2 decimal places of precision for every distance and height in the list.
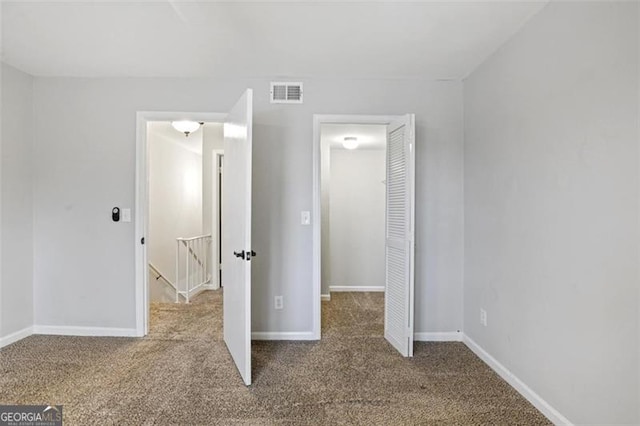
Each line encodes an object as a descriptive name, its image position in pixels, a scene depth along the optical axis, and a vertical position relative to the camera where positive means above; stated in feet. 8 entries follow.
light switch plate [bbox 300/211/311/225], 10.58 -0.18
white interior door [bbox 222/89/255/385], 7.73 -0.55
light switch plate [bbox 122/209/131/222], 10.59 -0.14
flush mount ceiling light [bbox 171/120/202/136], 12.41 +3.07
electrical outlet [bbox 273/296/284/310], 10.58 -2.79
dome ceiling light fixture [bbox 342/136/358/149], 15.46 +3.13
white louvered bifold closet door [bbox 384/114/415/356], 9.24 -0.66
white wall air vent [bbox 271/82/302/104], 10.54 +3.56
